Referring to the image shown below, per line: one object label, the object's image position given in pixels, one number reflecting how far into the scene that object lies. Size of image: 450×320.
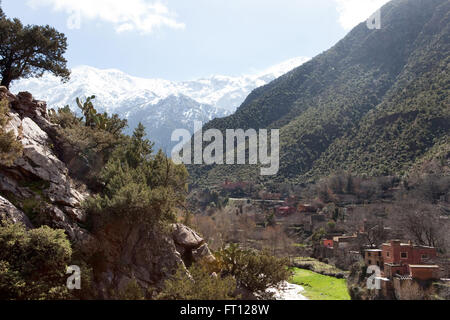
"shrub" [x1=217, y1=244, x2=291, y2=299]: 16.30
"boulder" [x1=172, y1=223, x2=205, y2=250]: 16.34
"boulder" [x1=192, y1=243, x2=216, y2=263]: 16.23
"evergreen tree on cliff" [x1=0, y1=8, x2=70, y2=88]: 19.02
